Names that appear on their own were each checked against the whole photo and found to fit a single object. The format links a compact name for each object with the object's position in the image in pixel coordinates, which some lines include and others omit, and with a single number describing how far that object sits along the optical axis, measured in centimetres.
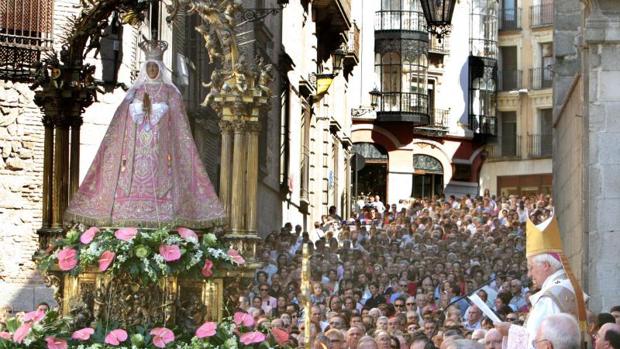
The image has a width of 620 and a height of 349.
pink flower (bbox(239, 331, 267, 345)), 1272
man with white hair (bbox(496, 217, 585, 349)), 1003
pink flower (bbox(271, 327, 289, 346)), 1305
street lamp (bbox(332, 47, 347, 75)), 3556
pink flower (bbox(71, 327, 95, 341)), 1258
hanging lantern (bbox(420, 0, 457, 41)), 1516
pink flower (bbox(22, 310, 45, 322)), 1273
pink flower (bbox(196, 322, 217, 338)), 1269
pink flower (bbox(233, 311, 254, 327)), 1304
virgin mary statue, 1435
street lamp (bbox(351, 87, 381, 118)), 5468
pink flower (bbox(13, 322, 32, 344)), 1237
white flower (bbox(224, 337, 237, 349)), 1260
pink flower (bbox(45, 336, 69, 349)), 1243
